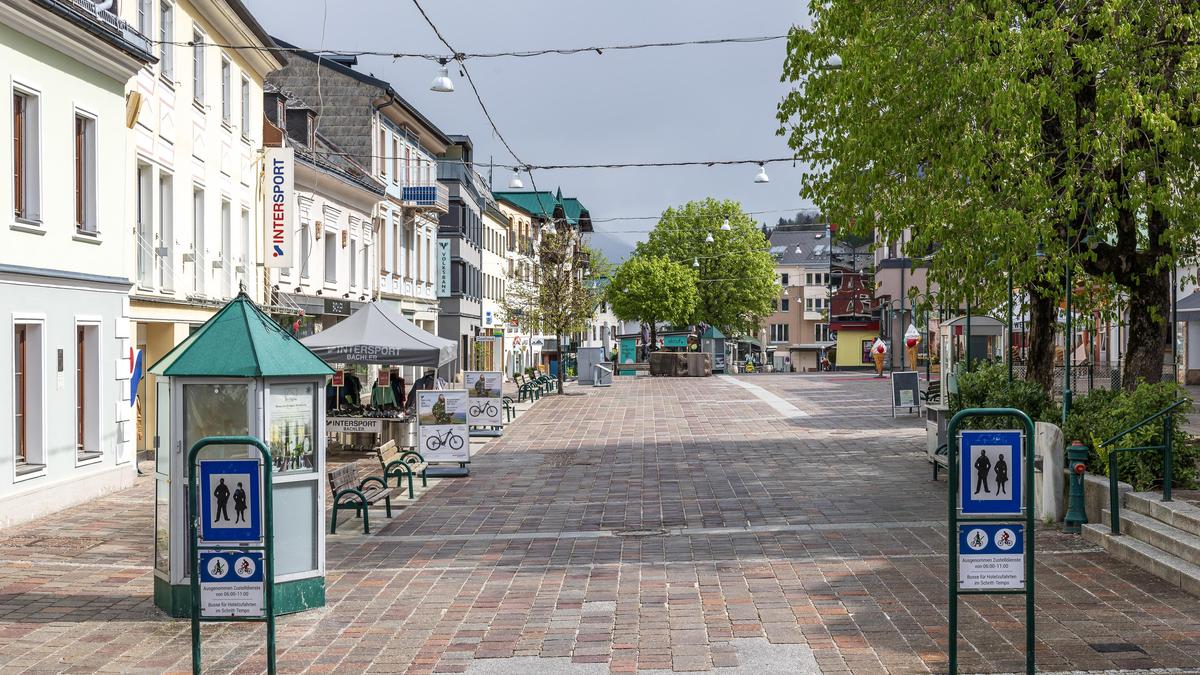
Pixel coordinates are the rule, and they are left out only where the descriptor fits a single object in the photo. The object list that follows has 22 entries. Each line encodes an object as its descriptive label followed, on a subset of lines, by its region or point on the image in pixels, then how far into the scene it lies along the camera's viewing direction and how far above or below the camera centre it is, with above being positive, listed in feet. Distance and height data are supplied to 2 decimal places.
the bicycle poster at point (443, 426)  63.72 -4.49
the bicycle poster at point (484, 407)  86.02 -4.79
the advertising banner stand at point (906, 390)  100.63 -4.20
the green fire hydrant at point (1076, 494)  41.45 -4.99
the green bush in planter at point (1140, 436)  41.52 -3.31
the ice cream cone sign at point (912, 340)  167.37 -0.62
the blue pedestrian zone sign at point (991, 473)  23.02 -2.41
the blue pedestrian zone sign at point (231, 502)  24.44 -3.15
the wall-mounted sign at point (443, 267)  174.91 +8.91
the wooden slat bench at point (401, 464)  55.47 -6.05
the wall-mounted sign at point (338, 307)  115.81 +2.35
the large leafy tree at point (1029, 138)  48.39 +7.64
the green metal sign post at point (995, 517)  22.98 -3.21
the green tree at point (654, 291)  292.81 +9.65
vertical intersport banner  93.61 +9.08
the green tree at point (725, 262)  310.65 +17.20
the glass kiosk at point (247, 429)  31.17 -2.31
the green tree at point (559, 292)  162.61 +5.29
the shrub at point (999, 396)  55.77 -2.75
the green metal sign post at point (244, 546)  23.85 -4.01
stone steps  33.42 -5.65
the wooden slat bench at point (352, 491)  45.06 -5.64
